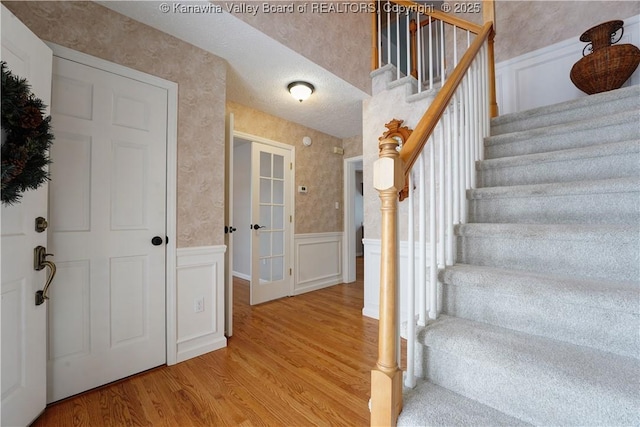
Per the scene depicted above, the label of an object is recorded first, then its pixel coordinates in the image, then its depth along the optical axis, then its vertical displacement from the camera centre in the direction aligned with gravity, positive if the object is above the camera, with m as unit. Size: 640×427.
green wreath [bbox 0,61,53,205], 1.09 +0.32
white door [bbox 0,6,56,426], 1.22 -0.31
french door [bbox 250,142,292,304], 3.48 -0.07
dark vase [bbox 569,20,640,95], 2.08 +1.19
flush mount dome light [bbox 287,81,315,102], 2.73 +1.26
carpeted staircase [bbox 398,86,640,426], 0.82 -0.30
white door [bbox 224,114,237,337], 2.45 -0.10
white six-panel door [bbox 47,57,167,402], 1.61 -0.07
